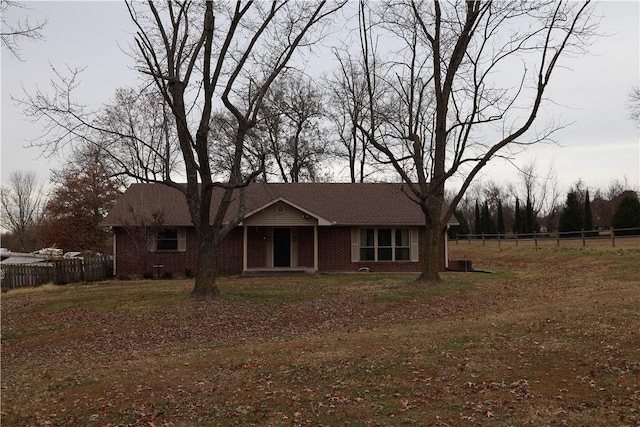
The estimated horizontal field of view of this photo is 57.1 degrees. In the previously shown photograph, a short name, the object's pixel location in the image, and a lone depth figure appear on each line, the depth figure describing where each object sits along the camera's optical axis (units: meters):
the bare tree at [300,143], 40.25
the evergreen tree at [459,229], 57.55
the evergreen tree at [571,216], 47.22
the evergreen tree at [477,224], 58.23
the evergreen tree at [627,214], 38.97
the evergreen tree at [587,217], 46.52
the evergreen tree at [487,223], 57.38
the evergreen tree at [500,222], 56.88
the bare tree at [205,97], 16.45
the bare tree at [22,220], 64.62
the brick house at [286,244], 27.08
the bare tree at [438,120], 18.73
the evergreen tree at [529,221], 53.53
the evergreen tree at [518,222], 54.29
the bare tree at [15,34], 12.63
